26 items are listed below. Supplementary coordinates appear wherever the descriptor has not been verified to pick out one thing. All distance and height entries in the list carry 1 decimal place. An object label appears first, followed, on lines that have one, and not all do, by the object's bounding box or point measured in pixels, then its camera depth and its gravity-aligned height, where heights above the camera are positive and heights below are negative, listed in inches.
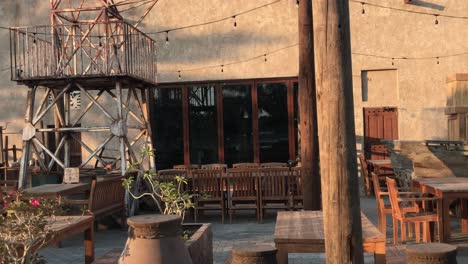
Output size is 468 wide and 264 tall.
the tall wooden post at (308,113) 330.3 +13.5
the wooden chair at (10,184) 393.1 -28.9
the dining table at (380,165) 494.9 -27.1
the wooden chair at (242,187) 412.8 -35.8
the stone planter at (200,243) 197.8 -38.3
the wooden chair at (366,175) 513.3 -37.1
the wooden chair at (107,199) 351.3 -36.6
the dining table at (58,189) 340.4 -29.0
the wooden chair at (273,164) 501.5 -24.3
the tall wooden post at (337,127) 143.3 +2.1
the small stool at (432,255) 167.6 -36.1
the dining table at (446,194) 292.0 -32.4
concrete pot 165.2 -30.5
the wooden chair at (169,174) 413.9 -25.7
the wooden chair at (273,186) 410.0 -35.4
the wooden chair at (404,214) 288.7 -42.2
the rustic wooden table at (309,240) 192.7 -35.8
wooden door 538.6 +5.8
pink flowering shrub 175.8 -27.0
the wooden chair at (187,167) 494.6 -24.3
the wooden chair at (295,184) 410.0 -35.3
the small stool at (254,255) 182.9 -38.0
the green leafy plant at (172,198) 218.1 -22.5
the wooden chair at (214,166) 499.8 -24.4
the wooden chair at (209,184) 416.5 -33.2
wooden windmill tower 402.3 +46.5
